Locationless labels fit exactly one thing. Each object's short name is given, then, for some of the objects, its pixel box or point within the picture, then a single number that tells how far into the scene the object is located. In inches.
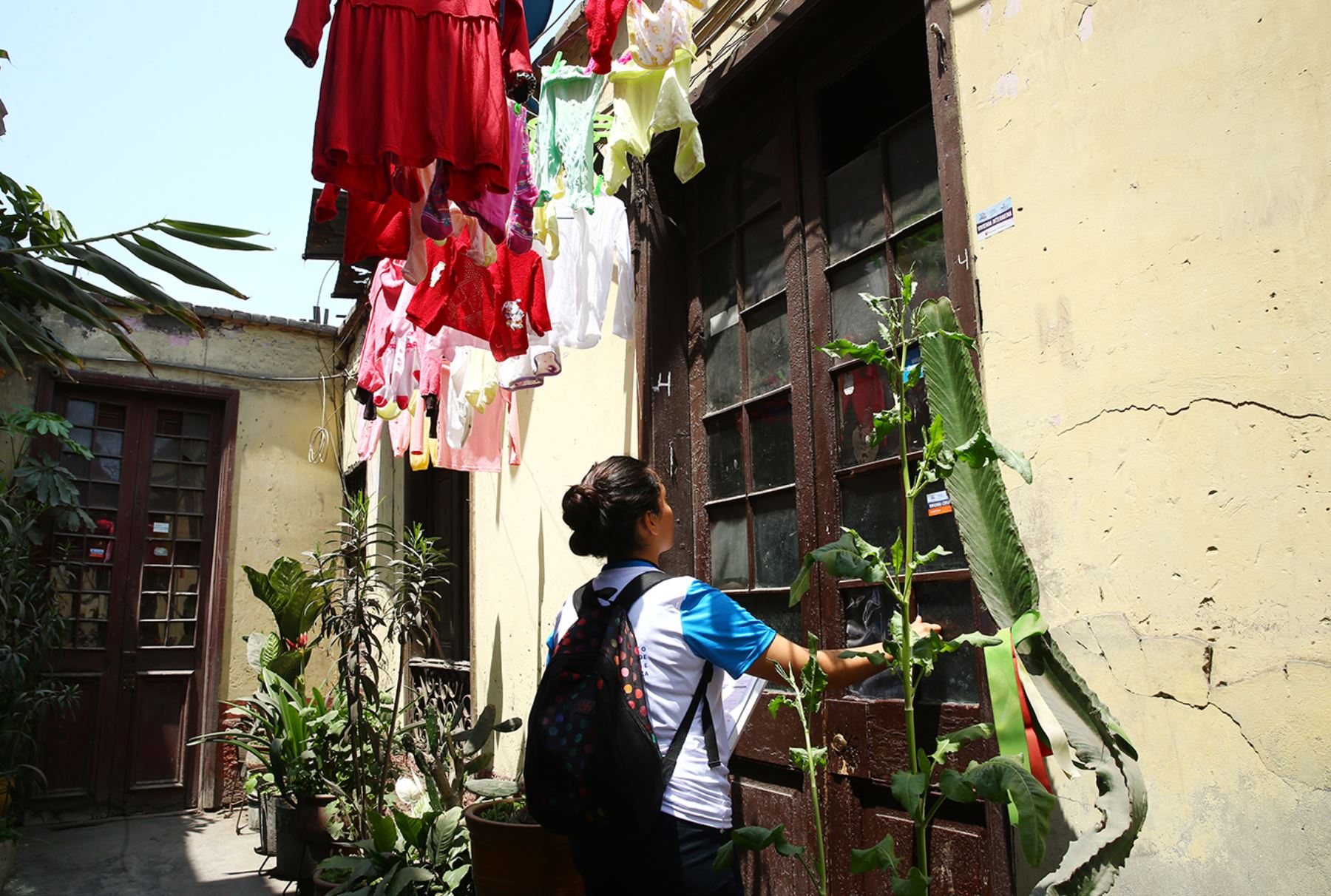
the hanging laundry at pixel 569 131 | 136.2
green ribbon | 63.7
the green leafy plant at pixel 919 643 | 62.8
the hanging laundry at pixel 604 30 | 119.9
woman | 70.4
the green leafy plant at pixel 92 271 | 117.1
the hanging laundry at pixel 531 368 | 149.7
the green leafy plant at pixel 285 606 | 252.1
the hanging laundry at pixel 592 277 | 142.7
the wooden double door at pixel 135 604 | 271.1
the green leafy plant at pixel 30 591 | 228.2
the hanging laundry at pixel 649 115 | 113.2
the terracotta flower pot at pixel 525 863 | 116.9
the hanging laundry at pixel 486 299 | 141.3
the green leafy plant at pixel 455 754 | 150.2
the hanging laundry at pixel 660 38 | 114.7
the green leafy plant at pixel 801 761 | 71.2
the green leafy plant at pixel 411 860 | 138.9
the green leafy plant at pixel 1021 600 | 59.4
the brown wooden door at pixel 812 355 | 99.2
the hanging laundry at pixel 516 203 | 120.9
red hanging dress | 103.7
